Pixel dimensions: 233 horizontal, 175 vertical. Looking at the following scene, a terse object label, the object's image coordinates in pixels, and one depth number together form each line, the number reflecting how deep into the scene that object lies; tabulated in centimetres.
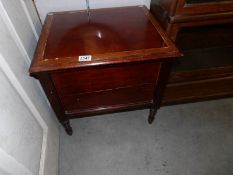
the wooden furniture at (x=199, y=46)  91
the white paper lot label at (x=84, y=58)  83
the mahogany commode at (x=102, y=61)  84
